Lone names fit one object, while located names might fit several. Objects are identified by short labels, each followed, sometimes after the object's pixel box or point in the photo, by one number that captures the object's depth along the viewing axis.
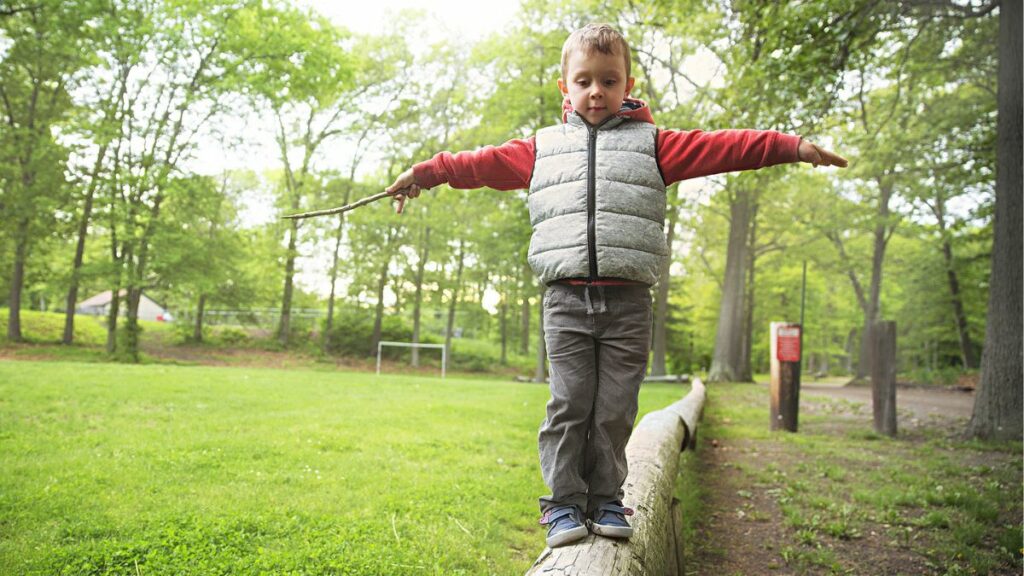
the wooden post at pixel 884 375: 8.38
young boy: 2.54
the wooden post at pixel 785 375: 8.72
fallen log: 2.25
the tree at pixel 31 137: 16.75
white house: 46.23
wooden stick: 2.57
